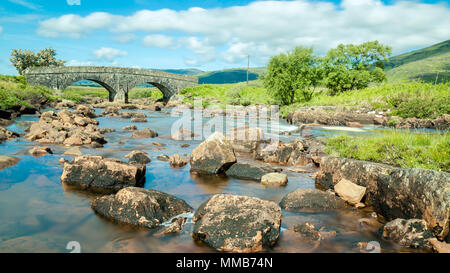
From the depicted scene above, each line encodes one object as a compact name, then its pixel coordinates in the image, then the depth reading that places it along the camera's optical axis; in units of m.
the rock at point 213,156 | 8.86
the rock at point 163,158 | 10.21
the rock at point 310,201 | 6.24
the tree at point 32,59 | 56.62
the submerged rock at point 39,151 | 10.11
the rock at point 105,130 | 15.95
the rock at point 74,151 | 10.34
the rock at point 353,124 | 21.56
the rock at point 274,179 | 7.97
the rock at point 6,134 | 12.48
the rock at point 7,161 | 8.57
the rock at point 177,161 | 9.44
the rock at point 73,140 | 12.12
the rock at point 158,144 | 13.10
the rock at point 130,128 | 17.90
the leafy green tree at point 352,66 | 34.09
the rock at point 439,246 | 4.48
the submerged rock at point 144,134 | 14.99
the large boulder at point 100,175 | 7.13
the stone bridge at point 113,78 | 40.09
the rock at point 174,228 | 5.03
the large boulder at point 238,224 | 4.53
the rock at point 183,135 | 15.29
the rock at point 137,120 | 23.26
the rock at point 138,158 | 9.66
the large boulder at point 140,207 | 5.30
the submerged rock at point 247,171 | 8.51
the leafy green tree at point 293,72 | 32.16
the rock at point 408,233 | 4.70
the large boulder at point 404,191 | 4.79
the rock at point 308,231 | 4.98
